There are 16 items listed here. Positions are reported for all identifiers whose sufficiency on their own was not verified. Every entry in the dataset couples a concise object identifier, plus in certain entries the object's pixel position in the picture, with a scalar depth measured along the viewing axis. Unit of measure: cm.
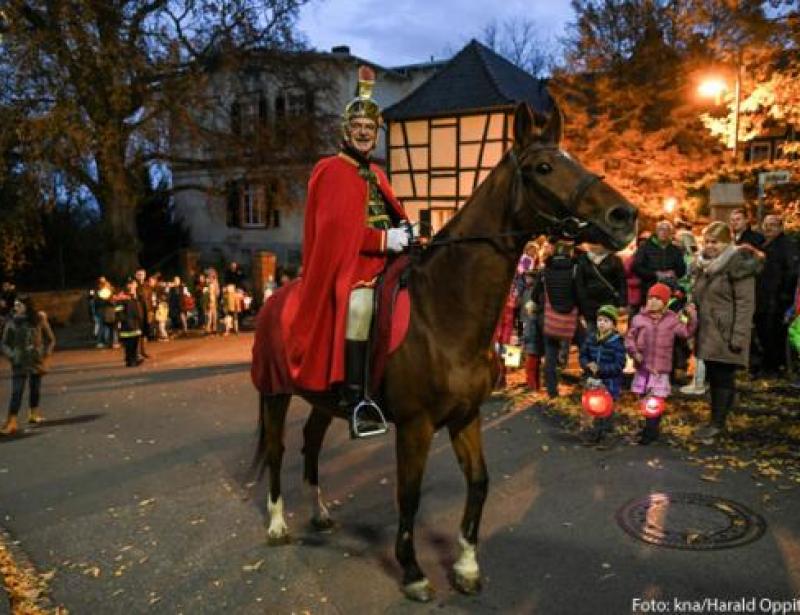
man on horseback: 422
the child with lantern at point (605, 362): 698
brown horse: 385
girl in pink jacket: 680
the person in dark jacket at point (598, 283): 848
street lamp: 1367
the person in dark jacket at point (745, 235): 886
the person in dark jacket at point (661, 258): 925
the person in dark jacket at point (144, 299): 1442
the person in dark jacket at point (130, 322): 1321
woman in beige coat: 666
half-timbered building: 2212
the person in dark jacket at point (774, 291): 891
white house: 2061
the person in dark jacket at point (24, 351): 859
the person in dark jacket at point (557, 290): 875
